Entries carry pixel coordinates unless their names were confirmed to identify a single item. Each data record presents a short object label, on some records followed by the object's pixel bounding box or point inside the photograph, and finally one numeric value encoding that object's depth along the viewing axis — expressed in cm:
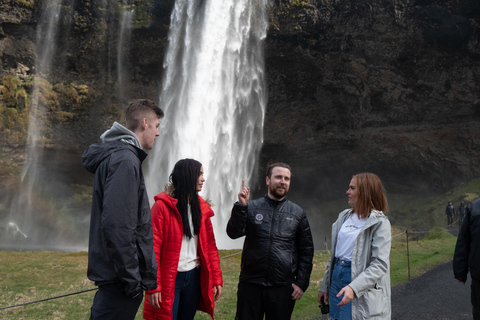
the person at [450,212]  2573
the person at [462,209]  2350
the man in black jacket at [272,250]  423
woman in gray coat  368
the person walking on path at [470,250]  443
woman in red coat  386
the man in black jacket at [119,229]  280
